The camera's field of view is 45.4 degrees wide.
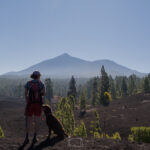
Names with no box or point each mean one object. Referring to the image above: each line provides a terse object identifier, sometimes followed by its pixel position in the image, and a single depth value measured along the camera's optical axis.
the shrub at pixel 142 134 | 9.60
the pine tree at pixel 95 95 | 58.97
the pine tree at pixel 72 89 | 55.80
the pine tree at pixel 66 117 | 13.52
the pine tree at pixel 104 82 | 53.65
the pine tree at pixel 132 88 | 72.60
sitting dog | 6.25
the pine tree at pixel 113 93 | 67.72
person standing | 5.99
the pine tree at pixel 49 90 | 78.81
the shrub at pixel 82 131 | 13.14
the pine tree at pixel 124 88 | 74.12
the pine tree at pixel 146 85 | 65.23
